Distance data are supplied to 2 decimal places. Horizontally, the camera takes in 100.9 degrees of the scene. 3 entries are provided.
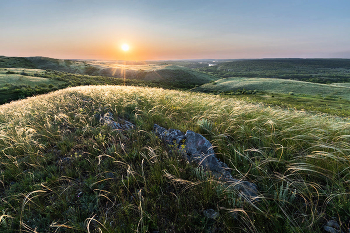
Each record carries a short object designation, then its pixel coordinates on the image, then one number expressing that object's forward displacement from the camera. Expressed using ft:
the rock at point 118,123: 15.52
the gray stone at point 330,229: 5.67
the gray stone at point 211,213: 6.73
